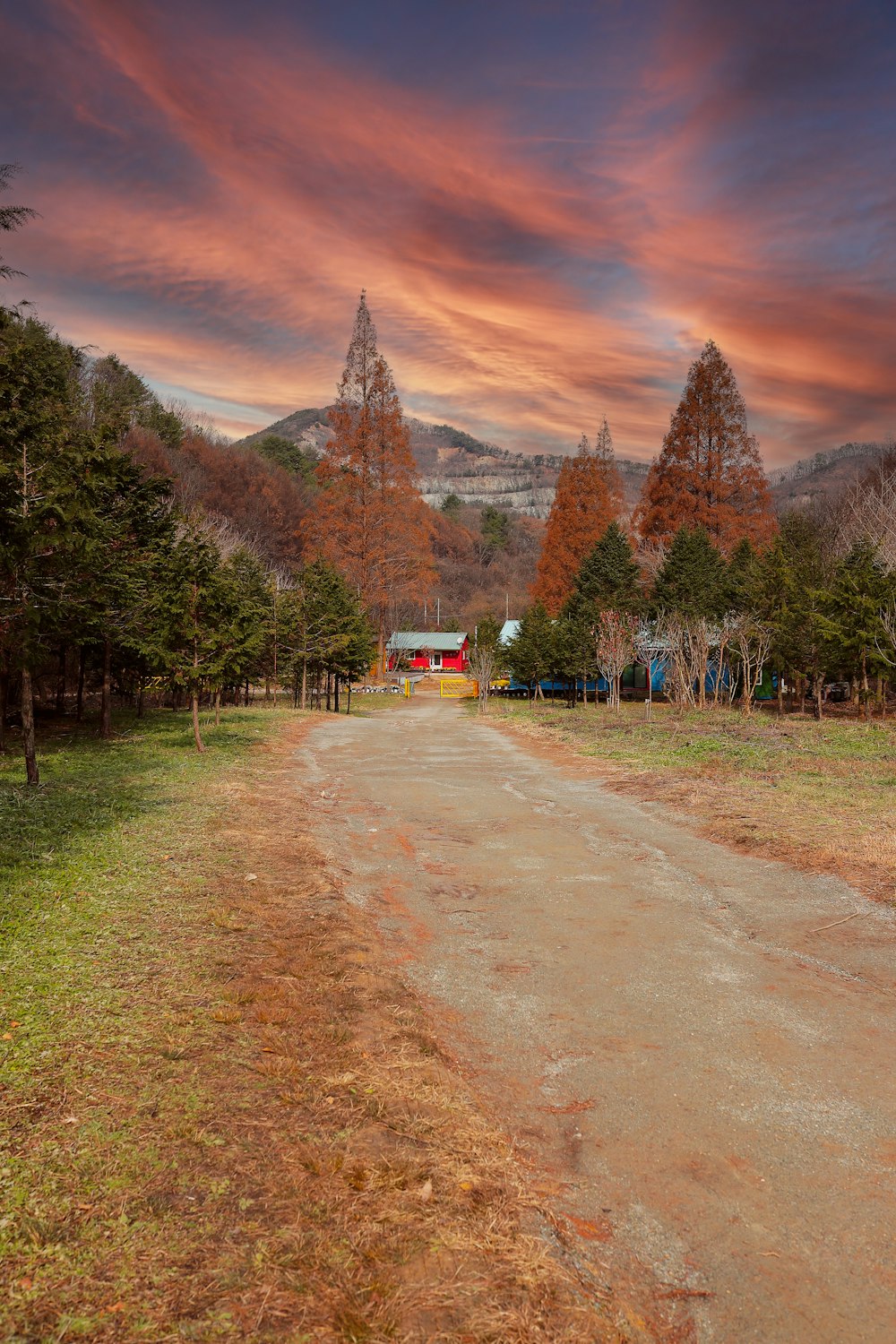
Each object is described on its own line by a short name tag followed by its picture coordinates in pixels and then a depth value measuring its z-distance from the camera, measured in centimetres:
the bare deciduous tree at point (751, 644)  2766
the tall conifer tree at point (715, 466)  4575
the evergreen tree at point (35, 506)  830
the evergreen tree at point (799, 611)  2697
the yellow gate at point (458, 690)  4747
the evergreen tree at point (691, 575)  3616
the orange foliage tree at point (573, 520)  4834
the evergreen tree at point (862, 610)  2419
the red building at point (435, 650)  6506
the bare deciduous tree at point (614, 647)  2978
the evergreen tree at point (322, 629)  2983
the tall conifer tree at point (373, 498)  4328
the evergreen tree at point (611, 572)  4038
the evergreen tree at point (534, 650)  3556
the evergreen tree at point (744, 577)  3243
